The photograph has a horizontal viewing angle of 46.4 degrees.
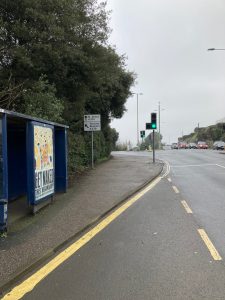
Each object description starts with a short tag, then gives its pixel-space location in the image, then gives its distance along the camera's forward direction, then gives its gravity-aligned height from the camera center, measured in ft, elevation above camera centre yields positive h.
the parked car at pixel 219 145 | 125.54 -1.05
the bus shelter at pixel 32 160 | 15.75 -1.30
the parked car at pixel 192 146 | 162.88 -1.65
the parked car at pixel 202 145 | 150.64 -1.10
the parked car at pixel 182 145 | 168.32 -1.38
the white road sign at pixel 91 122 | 44.80 +3.79
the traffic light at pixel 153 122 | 58.80 +4.85
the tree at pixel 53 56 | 29.16 +10.59
